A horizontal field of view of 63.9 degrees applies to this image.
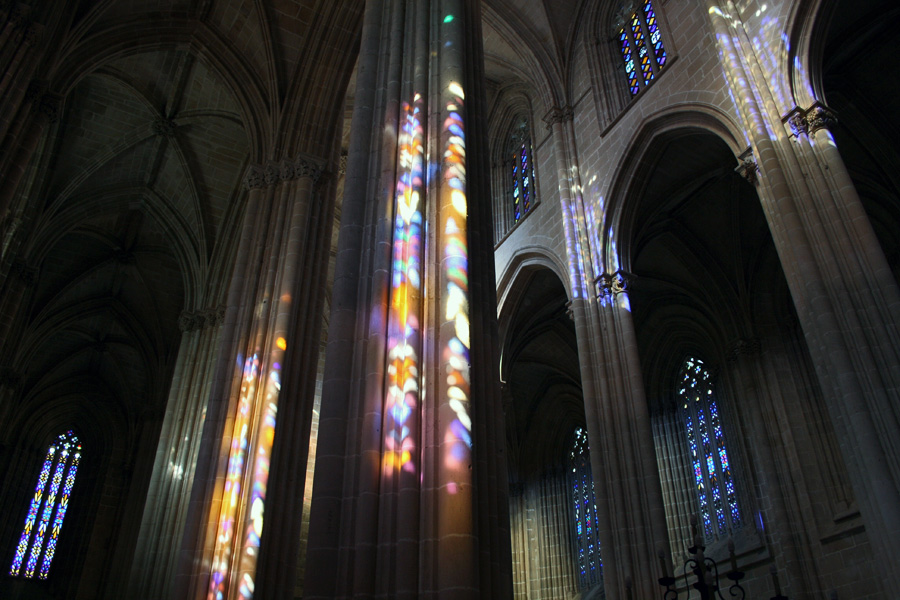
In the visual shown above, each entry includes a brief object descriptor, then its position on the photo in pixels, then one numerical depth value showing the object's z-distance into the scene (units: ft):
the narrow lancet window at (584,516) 60.13
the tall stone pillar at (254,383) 28.37
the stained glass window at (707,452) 49.62
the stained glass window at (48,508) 70.08
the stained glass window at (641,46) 42.88
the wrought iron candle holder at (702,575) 20.47
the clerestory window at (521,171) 54.34
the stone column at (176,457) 42.29
